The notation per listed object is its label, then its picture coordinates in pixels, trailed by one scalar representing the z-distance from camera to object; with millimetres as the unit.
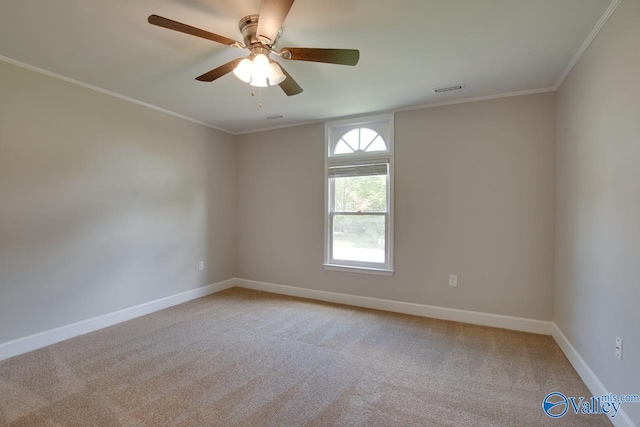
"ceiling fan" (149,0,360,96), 1591
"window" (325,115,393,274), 3771
